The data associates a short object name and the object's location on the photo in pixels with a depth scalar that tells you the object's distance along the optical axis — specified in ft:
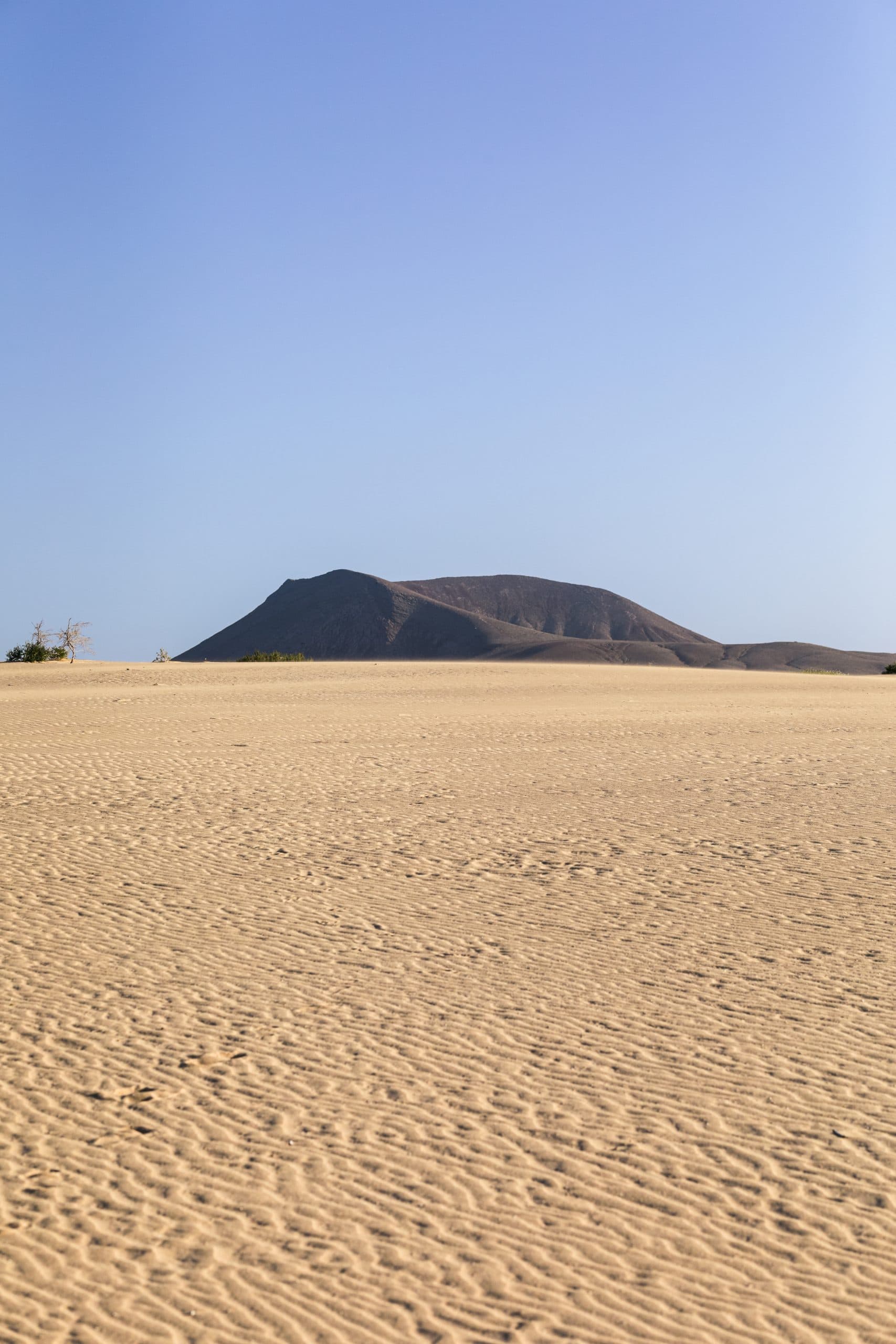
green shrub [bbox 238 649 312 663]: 170.60
